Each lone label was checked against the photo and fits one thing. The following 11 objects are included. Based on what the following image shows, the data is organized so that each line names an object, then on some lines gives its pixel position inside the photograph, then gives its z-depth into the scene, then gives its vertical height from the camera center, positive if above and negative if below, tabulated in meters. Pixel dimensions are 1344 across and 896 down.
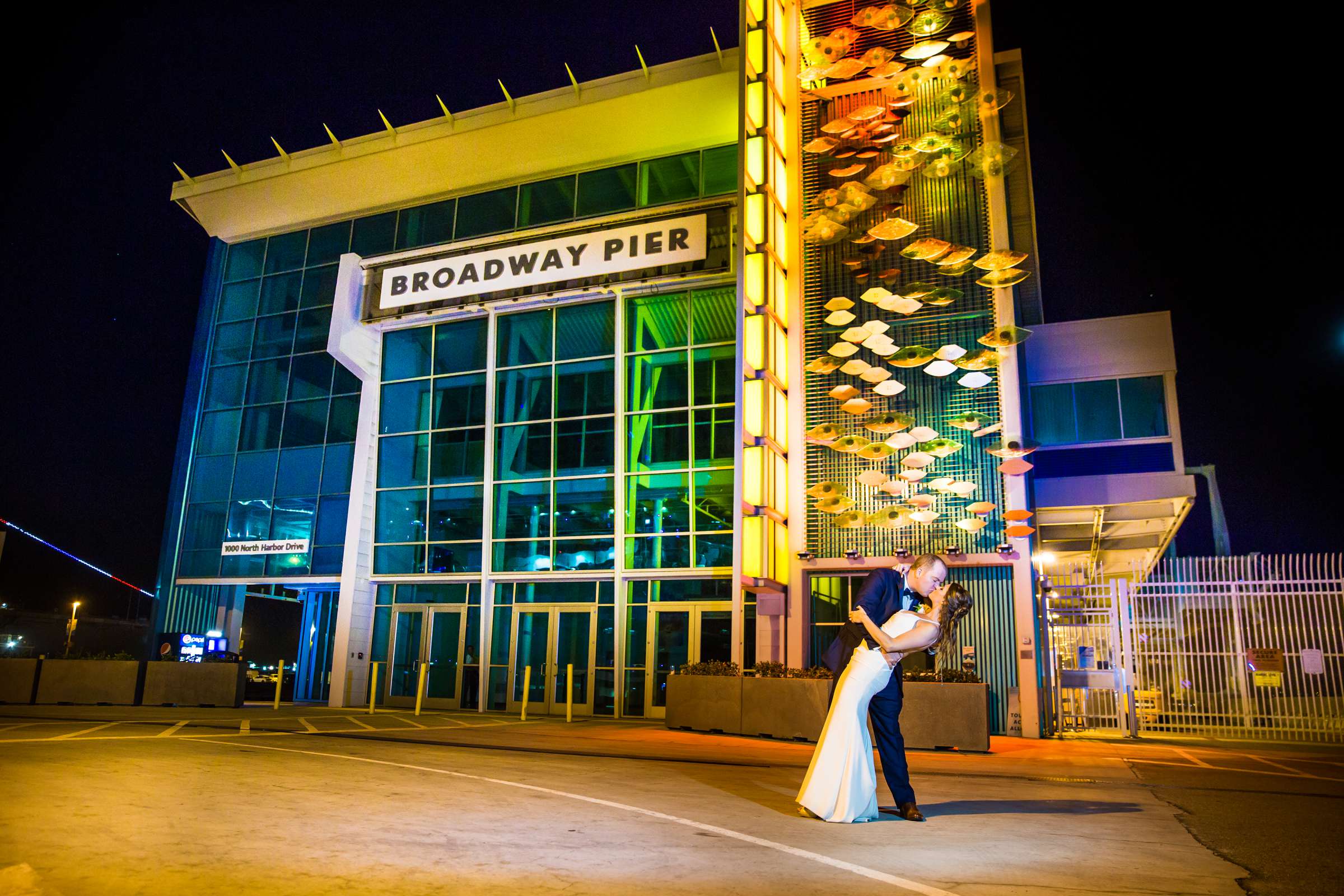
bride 5.83 -0.31
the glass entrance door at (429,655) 20.27 +0.05
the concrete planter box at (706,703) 14.23 -0.62
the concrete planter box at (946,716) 12.33 -0.62
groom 6.06 +0.22
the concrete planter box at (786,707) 13.22 -0.60
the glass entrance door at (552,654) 19.27 +0.15
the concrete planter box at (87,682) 17.88 -0.62
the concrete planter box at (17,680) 17.78 -0.63
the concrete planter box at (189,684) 18.06 -0.64
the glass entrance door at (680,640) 18.50 +0.48
